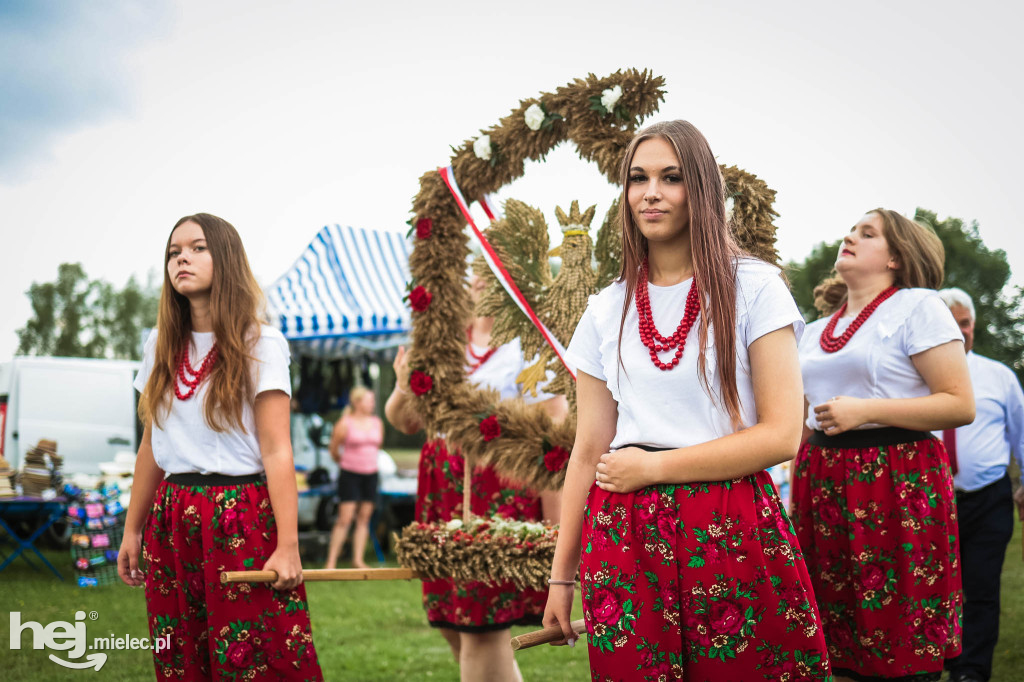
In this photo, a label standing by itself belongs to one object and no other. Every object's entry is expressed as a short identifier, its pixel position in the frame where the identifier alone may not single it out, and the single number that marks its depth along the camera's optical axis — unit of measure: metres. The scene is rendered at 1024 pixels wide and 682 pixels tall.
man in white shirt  4.28
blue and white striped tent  9.35
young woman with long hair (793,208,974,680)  2.75
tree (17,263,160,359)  28.61
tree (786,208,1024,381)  9.93
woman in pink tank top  8.66
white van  9.79
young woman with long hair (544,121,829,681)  1.67
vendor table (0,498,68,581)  7.78
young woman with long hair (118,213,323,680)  2.54
